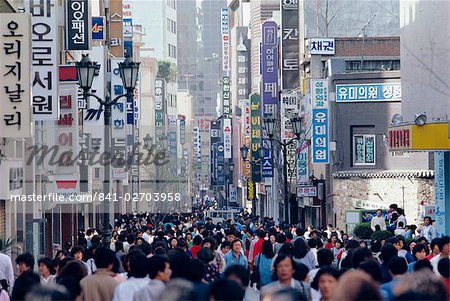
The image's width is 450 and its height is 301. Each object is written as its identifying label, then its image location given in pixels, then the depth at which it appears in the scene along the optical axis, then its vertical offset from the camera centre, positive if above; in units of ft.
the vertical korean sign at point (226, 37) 460.14 +46.58
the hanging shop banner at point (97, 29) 163.03 +18.24
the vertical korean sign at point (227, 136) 381.19 +4.87
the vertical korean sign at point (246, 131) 278.46 +5.14
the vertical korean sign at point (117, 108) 157.38 +6.50
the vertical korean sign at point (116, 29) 220.84 +24.89
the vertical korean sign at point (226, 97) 404.77 +19.81
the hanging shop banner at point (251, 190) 274.34 -10.07
